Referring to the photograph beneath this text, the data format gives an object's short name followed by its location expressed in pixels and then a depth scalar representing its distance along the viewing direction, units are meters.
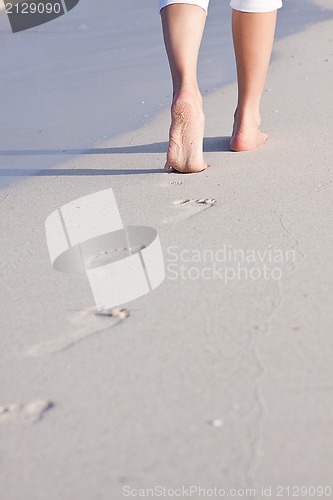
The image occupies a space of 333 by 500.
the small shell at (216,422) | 1.97
